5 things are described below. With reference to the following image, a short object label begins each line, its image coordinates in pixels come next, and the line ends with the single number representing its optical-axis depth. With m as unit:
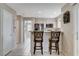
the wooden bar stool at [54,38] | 2.73
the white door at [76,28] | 1.92
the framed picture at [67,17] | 2.28
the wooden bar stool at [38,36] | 2.74
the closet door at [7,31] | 2.43
